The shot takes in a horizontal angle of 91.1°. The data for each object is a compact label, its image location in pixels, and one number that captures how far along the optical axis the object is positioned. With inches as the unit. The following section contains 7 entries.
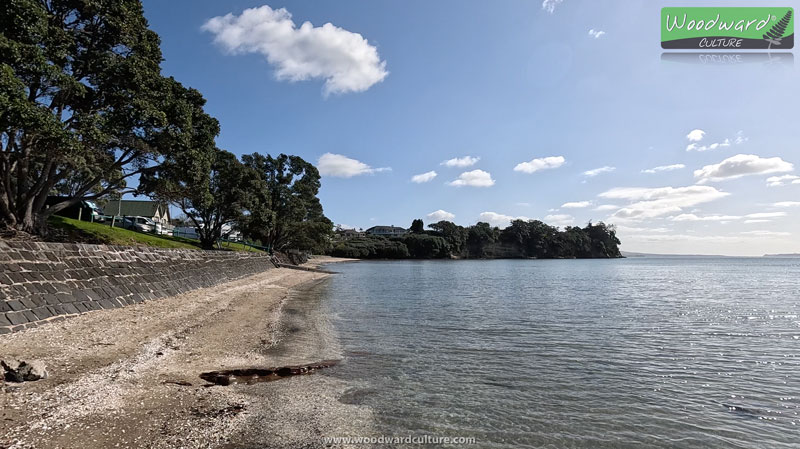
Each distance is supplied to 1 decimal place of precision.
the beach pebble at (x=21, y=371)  263.7
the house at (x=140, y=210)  2760.8
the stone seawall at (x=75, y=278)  420.5
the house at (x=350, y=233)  7194.4
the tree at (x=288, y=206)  2298.2
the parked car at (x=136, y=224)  1680.6
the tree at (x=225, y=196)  1702.8
